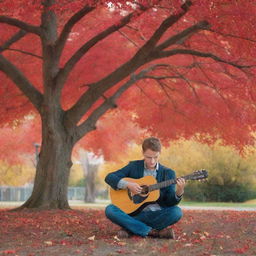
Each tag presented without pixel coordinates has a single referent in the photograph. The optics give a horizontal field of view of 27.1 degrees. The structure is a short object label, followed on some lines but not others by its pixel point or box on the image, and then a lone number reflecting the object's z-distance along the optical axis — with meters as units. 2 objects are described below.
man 6.29
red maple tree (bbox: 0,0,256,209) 10.34
